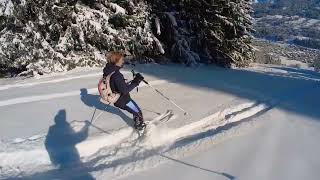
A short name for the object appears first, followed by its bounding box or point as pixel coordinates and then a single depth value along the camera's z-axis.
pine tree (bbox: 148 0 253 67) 10.08
